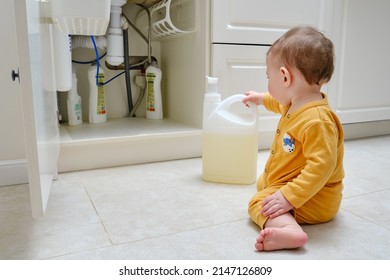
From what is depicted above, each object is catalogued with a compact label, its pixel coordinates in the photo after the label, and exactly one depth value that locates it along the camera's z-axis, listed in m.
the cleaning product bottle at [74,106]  1.40
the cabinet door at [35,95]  0.52
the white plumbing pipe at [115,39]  1.41
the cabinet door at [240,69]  1.24
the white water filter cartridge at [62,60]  0.98
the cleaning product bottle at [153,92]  1.52
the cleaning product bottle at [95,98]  1.46
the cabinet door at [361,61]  1.54
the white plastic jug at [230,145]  0.96
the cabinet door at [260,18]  1.22
